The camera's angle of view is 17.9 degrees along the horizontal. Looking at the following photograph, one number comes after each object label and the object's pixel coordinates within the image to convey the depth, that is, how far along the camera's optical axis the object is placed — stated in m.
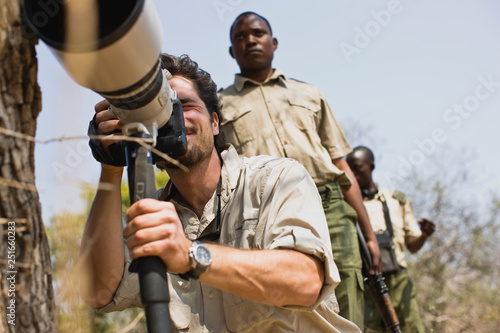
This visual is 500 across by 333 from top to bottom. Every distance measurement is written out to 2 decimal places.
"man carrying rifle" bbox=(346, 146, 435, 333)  5.15
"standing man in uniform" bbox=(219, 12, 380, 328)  4.33
